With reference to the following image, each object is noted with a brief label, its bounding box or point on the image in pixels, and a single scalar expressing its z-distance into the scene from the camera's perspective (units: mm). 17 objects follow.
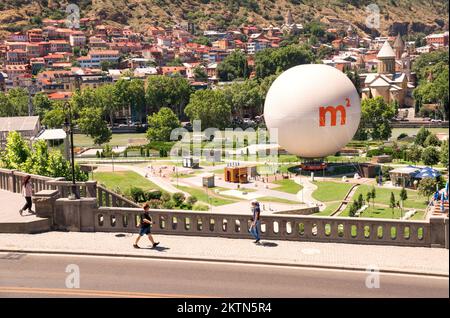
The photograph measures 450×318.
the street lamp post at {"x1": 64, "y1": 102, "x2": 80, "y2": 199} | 23305
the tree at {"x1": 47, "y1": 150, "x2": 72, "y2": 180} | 42000
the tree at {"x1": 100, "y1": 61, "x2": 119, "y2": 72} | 184625
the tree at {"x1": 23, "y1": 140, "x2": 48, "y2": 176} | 41438
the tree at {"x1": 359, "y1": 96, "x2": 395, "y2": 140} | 92250
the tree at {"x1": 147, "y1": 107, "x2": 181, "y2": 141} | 94312
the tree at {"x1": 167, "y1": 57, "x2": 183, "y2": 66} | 195175
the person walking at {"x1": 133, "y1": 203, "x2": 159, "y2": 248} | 20391
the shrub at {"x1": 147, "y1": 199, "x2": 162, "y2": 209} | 46012
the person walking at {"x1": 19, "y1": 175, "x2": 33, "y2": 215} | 24016
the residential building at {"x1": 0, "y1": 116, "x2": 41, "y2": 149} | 79875
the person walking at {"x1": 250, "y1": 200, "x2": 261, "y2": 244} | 20322
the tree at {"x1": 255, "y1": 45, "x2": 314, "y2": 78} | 161250
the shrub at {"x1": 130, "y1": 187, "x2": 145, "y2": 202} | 49834
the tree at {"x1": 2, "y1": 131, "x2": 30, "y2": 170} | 42531
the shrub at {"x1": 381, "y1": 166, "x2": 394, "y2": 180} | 58844
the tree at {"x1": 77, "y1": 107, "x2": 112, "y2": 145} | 93000
